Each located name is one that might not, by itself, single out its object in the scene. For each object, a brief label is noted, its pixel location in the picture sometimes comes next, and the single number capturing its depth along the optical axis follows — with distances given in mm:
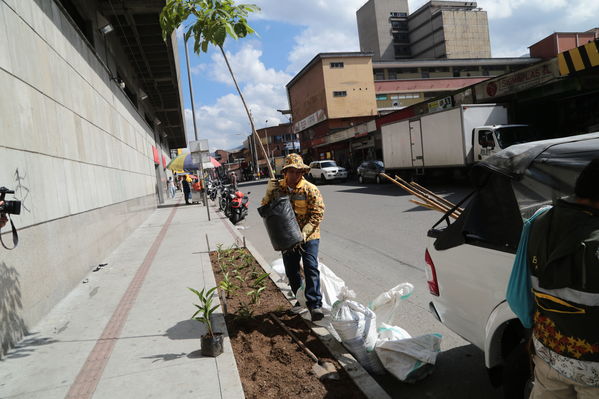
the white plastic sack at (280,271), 5922
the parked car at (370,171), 25248
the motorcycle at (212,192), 27062
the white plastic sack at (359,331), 3399
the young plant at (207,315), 3689
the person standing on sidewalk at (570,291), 1593
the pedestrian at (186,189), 24750
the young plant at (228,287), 5309
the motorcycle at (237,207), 14023
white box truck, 15781
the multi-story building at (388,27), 84000
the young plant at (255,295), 4973
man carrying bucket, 4316
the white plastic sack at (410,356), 3119
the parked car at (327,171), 30469
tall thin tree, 3788
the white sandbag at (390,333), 3432
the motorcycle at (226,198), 15078
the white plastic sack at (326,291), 4441
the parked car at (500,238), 2338
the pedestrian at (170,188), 34784
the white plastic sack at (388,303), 3535
